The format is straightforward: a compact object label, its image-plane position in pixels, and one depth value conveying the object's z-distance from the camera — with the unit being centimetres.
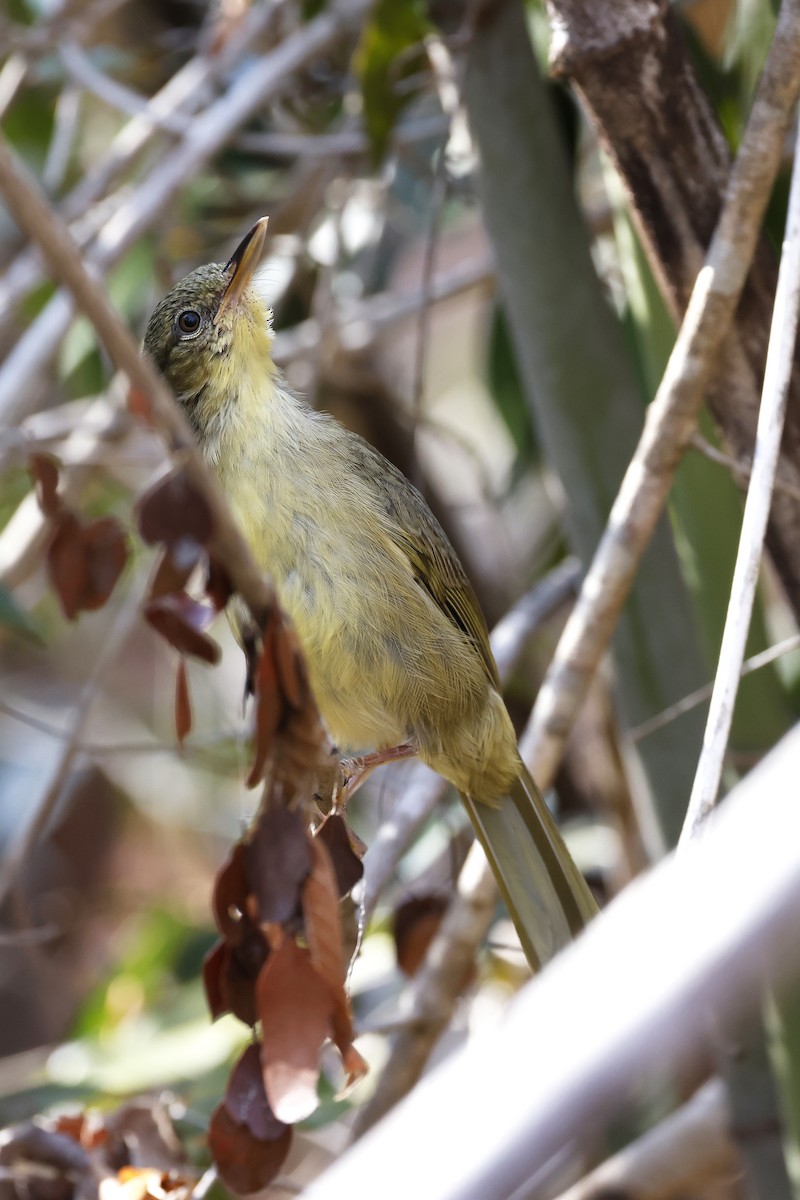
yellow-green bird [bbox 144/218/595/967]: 488
